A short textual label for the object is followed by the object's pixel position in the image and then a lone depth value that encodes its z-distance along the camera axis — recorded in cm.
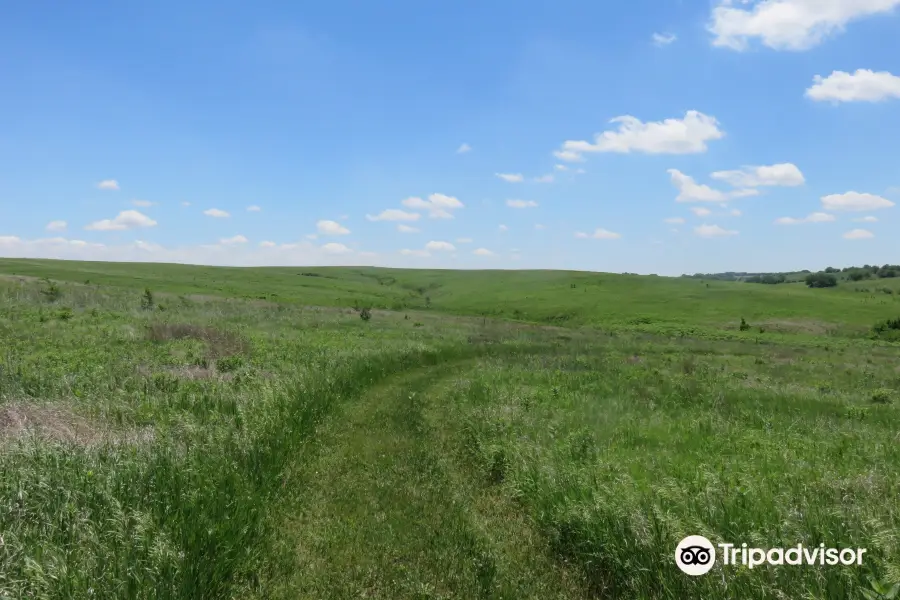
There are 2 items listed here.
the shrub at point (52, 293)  3975
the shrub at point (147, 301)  4005
